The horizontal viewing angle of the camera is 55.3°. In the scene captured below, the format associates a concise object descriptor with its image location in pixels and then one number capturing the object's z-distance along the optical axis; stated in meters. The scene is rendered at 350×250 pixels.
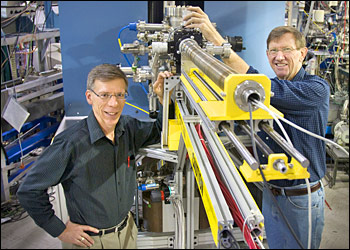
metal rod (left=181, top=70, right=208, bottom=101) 0.99
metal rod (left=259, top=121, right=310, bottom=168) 0.67
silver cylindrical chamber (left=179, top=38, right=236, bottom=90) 0.80
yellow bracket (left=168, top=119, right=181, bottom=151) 1.58
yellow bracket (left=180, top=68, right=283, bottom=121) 0.73
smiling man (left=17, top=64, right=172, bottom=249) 1.39
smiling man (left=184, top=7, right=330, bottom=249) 1.32
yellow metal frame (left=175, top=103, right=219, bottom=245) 0.72
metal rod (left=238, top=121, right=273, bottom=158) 0.74
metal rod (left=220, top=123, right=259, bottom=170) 0.68
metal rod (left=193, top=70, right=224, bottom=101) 0.94
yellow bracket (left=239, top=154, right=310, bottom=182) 0.69
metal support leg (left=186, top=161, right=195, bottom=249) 1.95
